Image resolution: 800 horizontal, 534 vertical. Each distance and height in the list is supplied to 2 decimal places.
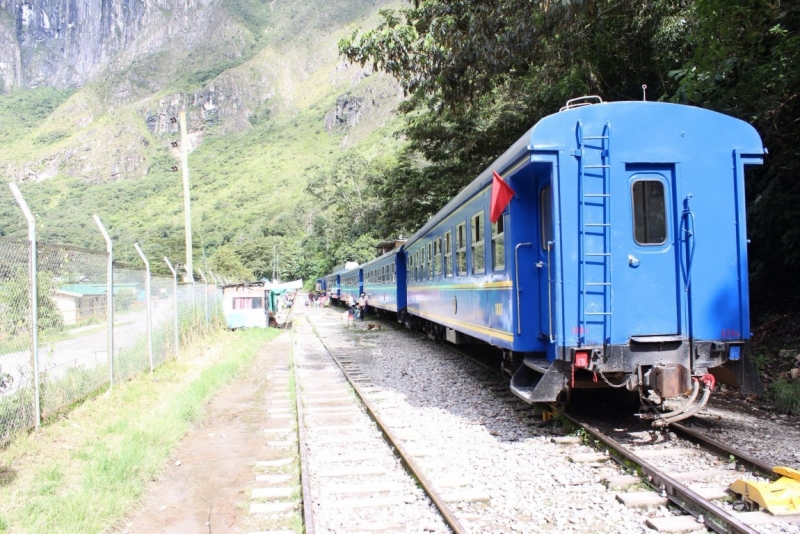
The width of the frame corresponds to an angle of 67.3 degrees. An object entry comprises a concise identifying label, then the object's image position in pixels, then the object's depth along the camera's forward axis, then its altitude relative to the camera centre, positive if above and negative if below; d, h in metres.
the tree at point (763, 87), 8.59 +2.89
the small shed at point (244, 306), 22.17 -0.90
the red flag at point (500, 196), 6.38 +0.87
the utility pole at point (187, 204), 17.36 +2.32
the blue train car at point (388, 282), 19.36 -0.10
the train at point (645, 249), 5.71 +0.24
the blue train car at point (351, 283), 32.25 -0.17
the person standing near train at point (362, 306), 28.53 -1.25
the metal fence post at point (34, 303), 5.94 -0.16
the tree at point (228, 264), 75.06 +2.55
